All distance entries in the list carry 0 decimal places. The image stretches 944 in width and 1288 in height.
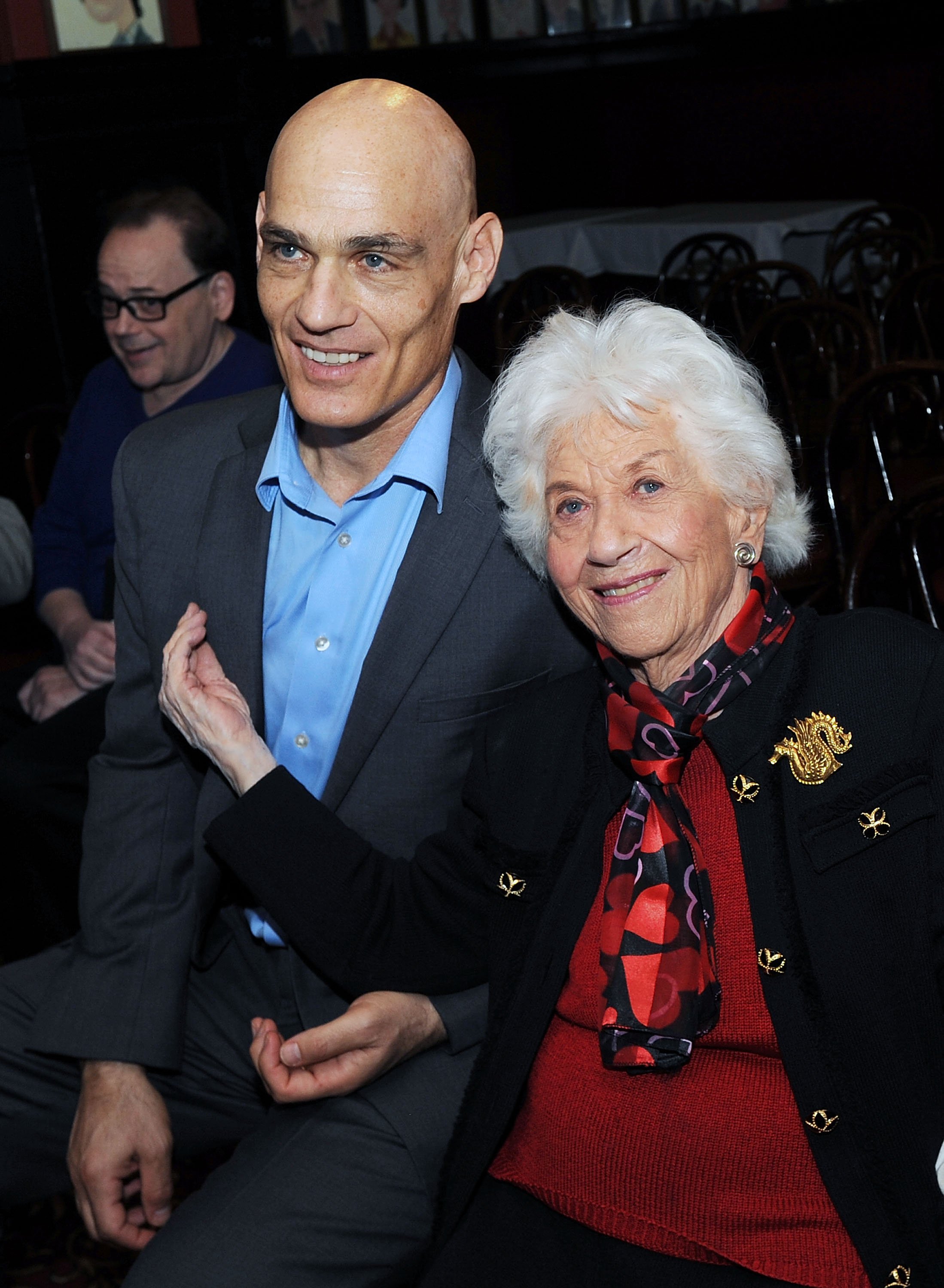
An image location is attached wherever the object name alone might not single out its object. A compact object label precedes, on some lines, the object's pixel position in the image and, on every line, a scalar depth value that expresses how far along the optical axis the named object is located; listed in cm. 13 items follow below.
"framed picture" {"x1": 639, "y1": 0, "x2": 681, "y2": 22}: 892
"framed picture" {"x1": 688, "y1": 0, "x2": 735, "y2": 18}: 882
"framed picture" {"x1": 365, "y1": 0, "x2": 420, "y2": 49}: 847
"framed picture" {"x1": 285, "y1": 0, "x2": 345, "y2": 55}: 823
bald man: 144
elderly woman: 128
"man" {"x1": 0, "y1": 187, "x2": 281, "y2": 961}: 274
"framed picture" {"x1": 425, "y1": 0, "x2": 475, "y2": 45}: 862
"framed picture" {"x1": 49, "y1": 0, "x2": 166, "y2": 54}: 521
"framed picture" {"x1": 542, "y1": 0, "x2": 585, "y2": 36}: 893
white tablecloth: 661
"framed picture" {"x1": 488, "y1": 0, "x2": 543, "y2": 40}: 879
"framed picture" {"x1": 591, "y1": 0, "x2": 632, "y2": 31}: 899
